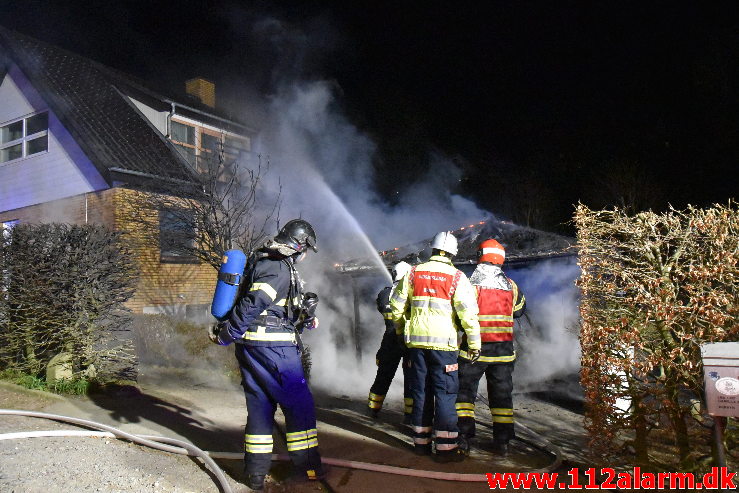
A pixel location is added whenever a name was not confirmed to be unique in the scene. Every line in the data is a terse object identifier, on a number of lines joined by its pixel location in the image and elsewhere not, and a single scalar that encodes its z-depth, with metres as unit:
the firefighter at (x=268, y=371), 3.77
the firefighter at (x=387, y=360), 6.02
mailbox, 2.76
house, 12.60
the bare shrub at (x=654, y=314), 3.39
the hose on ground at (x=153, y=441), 3.78
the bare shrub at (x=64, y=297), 6.38
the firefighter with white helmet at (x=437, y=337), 4.47
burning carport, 7.99
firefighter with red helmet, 4.89
